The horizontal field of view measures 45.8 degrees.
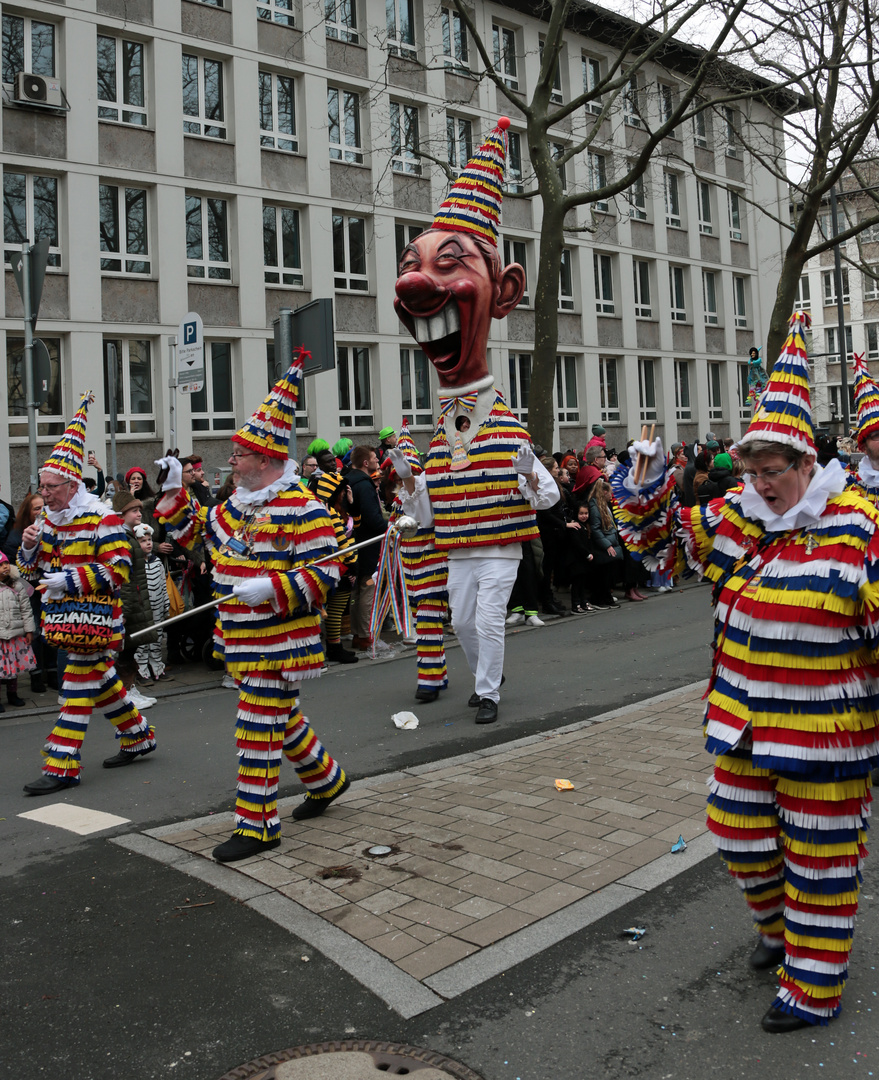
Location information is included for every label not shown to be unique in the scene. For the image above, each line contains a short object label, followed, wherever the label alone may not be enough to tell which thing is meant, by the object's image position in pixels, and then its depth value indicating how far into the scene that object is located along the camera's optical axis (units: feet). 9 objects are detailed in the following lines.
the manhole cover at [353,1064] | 9.51
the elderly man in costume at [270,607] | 15.26
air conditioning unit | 60.95
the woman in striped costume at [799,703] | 9.96
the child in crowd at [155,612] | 30.66
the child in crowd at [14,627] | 28.17
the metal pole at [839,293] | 83.41
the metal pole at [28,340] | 30.89
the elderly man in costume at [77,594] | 20.26
